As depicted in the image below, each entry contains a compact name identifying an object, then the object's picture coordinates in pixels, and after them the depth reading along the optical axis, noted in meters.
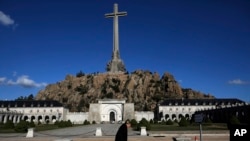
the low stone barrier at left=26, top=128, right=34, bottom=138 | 16.27
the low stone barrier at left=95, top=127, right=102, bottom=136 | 17.14
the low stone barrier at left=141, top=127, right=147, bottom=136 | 17.69
